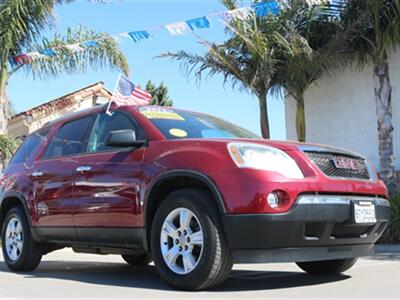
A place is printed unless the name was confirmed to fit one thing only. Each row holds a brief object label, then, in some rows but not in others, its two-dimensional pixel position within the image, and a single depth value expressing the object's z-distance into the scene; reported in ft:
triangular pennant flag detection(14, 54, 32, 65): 46.68
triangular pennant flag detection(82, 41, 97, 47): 49.03
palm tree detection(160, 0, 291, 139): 45.29
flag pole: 21.43
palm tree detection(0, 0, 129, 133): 45.09
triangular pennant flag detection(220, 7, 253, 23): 41.96
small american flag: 24.76
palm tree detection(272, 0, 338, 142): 44.93
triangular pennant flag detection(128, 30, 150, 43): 43.01
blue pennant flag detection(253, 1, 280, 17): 39.93
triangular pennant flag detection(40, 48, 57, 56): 47.47
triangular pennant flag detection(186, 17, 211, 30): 40.50
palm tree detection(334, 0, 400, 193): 40.37
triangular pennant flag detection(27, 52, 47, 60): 46.84
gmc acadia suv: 16.30
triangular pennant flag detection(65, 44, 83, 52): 48.46
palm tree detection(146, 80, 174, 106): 109.60
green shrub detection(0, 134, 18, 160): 45.09
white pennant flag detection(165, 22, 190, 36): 40.91
